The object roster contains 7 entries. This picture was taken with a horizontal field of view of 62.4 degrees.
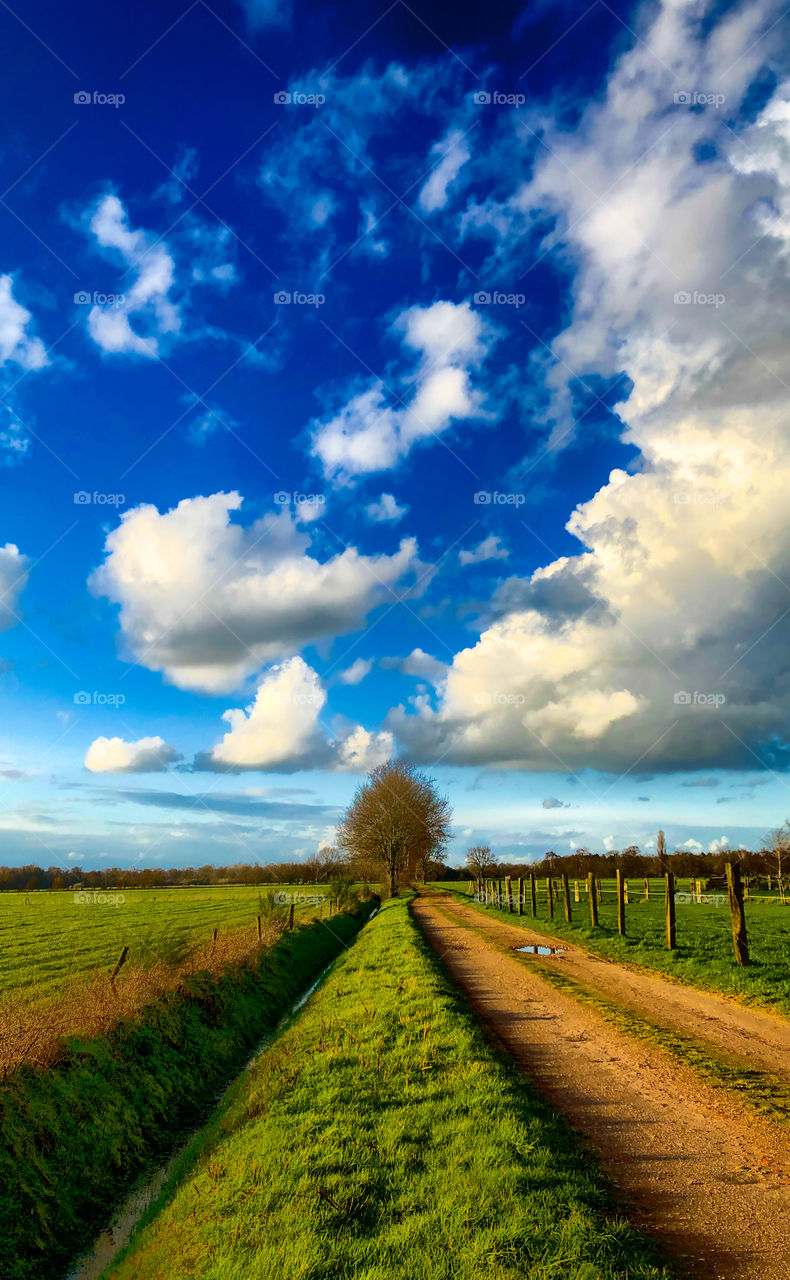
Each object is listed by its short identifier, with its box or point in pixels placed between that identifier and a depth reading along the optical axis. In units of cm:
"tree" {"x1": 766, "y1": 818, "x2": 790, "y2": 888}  8348
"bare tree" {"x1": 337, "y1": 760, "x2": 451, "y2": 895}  6656
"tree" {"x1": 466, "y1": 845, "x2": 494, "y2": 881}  7694
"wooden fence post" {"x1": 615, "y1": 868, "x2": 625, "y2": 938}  2407
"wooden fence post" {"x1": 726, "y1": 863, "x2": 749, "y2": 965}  1770
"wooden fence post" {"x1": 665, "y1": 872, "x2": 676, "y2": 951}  2102
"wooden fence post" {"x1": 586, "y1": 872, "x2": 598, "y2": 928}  2816
